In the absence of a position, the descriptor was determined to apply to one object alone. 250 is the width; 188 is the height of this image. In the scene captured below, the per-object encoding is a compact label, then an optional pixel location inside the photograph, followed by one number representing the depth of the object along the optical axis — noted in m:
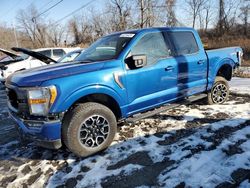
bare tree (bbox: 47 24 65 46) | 34.82
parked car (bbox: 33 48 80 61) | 9.18
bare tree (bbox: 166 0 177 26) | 16.06
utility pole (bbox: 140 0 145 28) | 11.39
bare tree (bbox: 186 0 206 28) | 32.10
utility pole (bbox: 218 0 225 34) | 24.22
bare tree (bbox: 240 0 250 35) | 25.92
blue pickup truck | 2.49
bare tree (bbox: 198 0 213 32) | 31.47
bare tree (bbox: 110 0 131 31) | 14.94
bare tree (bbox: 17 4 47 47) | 34.28
